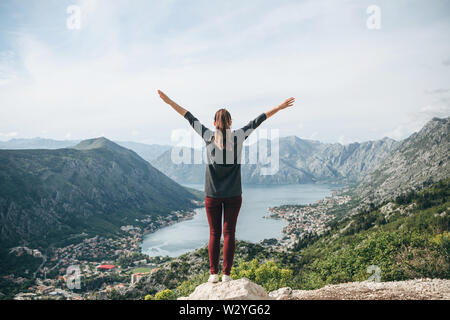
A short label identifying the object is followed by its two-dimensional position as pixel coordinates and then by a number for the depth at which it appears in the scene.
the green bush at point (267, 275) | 10.83
